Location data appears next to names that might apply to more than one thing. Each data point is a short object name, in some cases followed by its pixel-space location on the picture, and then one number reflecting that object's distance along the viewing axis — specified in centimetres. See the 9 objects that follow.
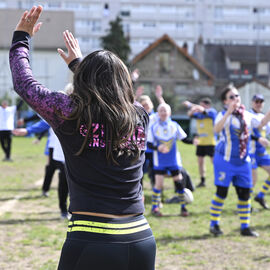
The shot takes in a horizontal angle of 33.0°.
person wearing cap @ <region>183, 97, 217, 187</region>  1154
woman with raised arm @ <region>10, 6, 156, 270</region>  218
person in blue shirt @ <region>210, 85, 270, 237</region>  636
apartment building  7088
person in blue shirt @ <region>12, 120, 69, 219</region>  743
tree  5062
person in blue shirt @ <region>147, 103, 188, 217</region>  813
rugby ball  543
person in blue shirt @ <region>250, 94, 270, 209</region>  854
